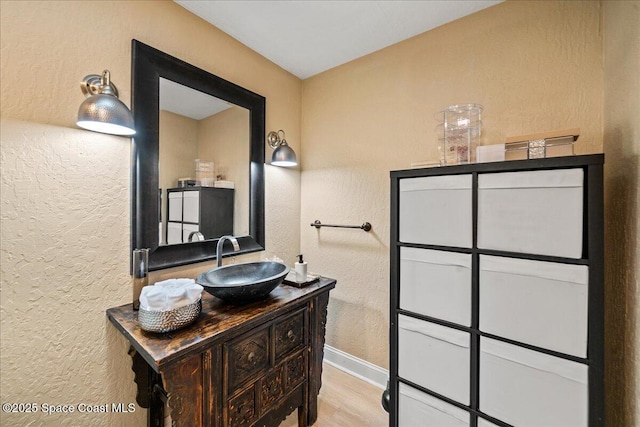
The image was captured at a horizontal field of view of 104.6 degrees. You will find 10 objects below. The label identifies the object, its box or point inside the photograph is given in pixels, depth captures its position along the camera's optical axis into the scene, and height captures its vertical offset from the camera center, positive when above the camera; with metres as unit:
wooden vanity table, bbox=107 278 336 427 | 0.93 -0.68
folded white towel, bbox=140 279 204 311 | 0.97 -0.34
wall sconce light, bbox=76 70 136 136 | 0.96 +0.40
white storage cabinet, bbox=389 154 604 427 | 0.89 -0.34
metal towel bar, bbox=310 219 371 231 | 1.88 -0.10
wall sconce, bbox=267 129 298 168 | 1.83 +0.42
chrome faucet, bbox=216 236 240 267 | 1.42 -0.21
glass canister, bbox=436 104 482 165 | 1.35 +0.46
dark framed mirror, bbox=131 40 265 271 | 1.27 +0.25
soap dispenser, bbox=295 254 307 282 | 1.58 -0.38
